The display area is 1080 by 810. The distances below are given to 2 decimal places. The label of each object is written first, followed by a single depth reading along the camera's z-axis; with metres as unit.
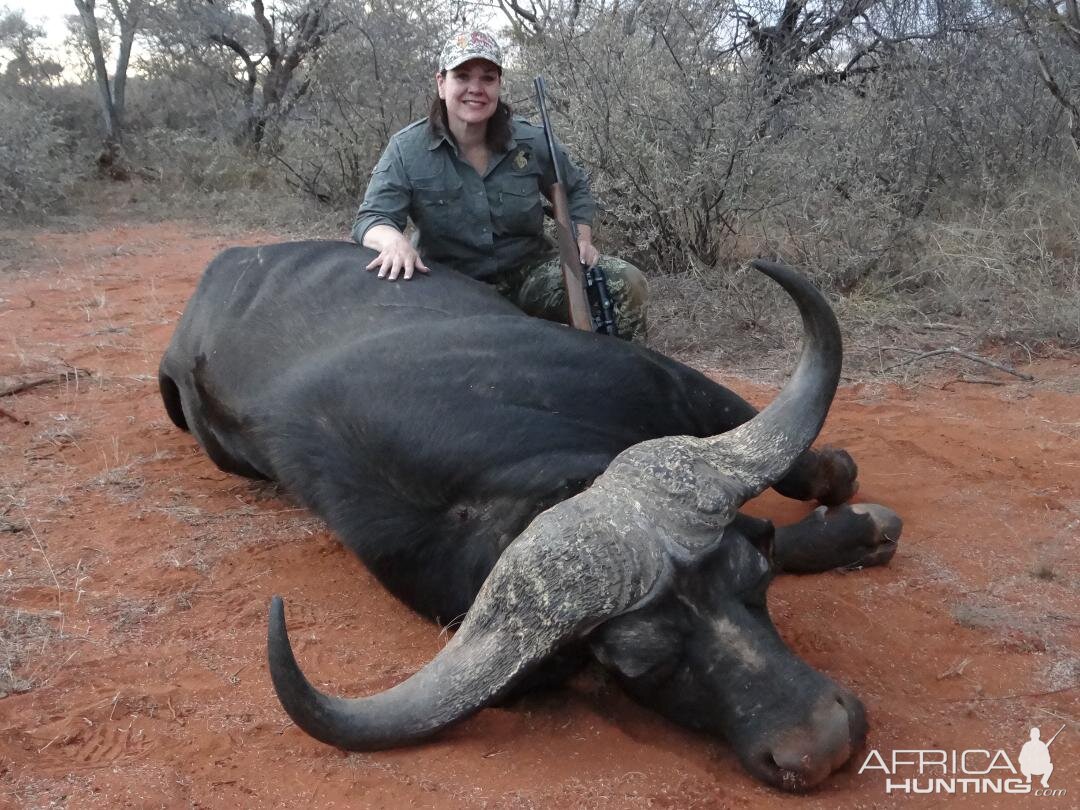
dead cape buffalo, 1.94
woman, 3.93
